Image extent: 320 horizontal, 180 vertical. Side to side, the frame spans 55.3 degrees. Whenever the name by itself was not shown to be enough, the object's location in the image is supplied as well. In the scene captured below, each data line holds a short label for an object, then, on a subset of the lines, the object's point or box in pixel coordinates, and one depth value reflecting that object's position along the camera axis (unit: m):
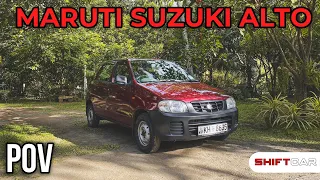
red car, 4.69
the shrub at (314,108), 6.49
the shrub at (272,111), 6.73
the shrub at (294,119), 6.38
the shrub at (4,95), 15.08
